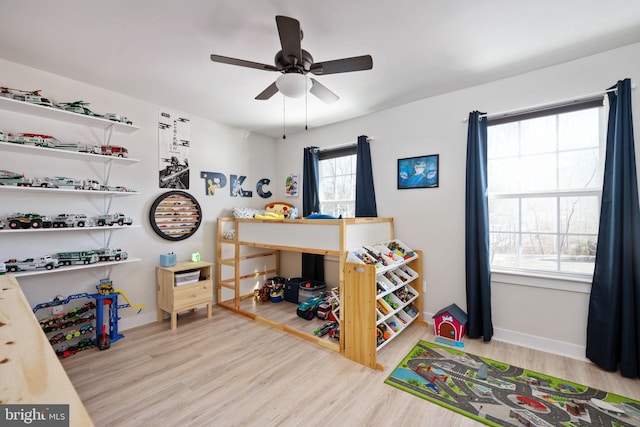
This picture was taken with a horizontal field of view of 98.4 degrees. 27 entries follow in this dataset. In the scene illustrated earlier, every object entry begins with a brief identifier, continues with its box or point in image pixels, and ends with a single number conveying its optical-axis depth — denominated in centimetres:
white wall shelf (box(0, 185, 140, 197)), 222
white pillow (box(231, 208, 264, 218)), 379
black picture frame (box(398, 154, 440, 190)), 304
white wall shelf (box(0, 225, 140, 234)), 224
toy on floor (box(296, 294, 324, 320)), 322
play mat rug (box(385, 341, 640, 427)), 171
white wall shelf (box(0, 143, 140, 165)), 229
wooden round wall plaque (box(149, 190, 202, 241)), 323
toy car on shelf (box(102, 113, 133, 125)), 267
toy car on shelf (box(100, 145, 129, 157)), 273
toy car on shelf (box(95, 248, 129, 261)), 269
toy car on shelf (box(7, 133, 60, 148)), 226
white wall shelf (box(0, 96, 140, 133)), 227
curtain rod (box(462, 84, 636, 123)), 223
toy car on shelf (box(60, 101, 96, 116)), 249
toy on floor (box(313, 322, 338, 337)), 281
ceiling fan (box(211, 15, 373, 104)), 175
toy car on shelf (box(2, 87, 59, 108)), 221
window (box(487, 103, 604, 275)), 237
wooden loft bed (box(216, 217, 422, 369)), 246
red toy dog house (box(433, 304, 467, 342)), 264
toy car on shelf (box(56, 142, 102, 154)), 248
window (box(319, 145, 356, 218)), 384
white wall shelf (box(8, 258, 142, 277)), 223
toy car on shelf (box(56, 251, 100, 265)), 247
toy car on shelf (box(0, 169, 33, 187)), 221
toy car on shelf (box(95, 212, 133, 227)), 268
